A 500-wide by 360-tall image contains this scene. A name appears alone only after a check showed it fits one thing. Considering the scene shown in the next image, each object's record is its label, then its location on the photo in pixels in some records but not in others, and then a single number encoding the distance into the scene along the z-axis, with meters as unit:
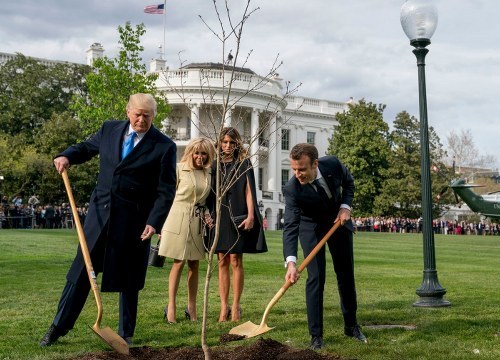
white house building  64.62
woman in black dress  7.97
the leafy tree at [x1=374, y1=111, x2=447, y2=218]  68.44
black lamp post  9.41
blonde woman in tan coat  7.84
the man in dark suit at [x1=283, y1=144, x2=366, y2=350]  6.40
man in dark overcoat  6.16
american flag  51.12
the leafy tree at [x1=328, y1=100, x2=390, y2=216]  70.00
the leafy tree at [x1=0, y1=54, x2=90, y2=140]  62.19
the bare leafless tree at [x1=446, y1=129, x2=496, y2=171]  84.06
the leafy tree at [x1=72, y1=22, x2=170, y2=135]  32.91
